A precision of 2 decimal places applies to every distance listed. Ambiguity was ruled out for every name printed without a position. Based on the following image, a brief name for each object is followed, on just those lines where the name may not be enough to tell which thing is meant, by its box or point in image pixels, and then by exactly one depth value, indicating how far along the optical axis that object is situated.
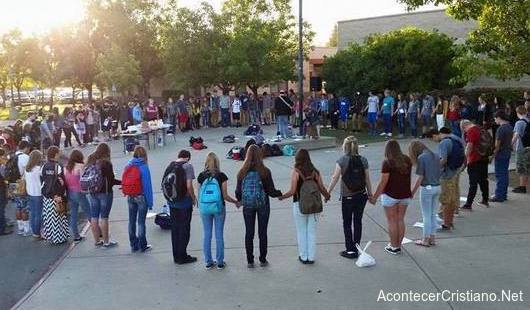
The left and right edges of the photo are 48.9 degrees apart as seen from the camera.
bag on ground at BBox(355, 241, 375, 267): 7.46
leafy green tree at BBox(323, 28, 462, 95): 25.59
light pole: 18.25
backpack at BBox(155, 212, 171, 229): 9.59
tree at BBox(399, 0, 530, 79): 11.90
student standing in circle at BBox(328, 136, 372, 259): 7.57
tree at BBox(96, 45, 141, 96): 35.66
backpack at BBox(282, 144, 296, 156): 17.42
